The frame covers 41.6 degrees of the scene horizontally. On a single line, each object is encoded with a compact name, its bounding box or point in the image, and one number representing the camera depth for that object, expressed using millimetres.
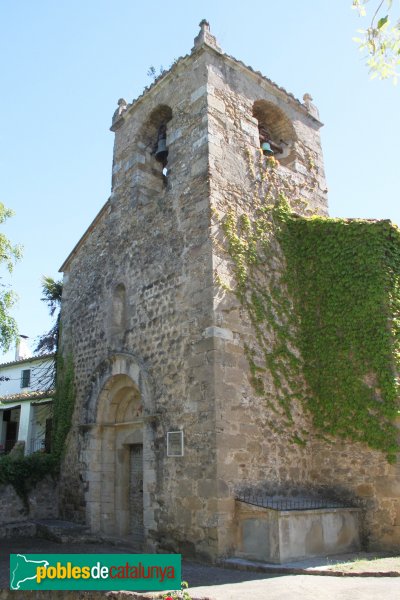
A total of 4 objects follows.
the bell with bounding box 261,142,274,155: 11023
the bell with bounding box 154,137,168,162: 11216
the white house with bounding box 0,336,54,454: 21938
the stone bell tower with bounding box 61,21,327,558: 8281
